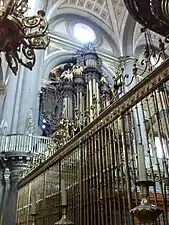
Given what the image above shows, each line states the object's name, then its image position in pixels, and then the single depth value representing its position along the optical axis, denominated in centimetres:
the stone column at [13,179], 664
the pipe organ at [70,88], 912
